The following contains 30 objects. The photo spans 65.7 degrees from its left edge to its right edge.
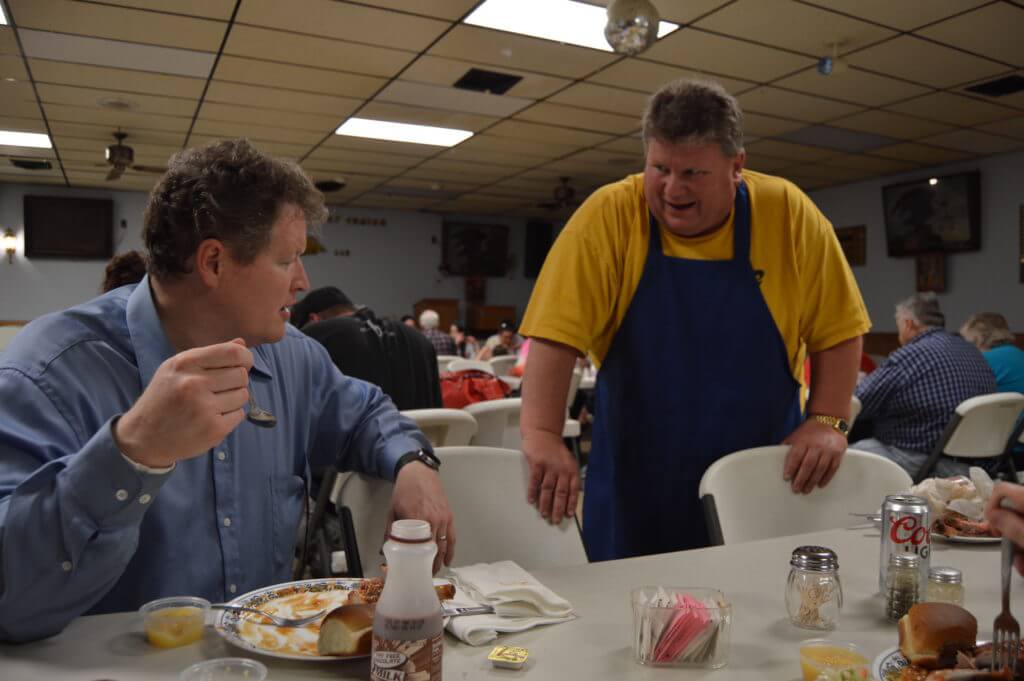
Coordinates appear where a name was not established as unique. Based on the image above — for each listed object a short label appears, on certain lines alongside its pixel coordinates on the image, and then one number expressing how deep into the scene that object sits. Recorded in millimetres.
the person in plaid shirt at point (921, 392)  3768
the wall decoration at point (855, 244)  9424
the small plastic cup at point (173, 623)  1006
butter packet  964
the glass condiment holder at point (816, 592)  1106
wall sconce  10469
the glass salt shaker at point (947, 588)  1171
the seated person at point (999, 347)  4551
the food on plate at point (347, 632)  939
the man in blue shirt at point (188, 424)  949
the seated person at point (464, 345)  9875
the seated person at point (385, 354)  3242
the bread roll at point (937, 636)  929
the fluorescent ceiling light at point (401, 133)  7145
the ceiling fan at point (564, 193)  9698
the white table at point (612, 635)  954
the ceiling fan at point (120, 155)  7555
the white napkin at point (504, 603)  1045
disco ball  3748
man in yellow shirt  1801
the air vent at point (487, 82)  5652
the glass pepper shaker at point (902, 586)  1158
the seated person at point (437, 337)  8766
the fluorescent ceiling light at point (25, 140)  7668
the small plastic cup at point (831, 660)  902
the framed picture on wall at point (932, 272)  8539
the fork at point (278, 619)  1036
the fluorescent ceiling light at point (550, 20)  4465
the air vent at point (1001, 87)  5676
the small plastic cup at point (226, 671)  878
